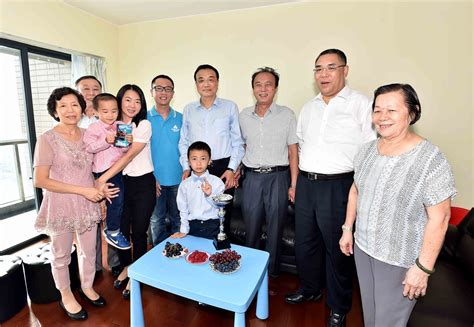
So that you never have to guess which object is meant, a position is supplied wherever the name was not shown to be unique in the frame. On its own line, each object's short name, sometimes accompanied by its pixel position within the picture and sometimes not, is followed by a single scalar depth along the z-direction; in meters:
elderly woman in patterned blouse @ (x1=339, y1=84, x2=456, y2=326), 1.07
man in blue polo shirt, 2.27
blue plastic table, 1.35
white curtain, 3.34
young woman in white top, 1.93
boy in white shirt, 2.00
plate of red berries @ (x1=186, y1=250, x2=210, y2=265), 1.63
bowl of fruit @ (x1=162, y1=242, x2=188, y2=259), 1.69
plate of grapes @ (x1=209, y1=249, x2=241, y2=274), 1.54
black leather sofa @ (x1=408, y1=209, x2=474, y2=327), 1.36
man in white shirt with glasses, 1.70
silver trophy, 1.76
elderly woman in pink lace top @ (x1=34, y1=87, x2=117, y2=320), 1.68
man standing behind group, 2.42
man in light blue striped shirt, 2.24
